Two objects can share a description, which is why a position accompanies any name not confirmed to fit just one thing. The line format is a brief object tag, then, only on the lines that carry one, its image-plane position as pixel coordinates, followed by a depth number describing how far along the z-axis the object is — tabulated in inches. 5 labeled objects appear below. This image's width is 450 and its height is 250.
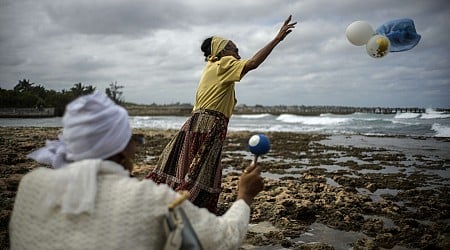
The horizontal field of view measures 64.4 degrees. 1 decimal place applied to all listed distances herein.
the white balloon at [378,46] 159.0
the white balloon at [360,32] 164.7
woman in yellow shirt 115.7
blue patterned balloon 171.0
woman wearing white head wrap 51.3
